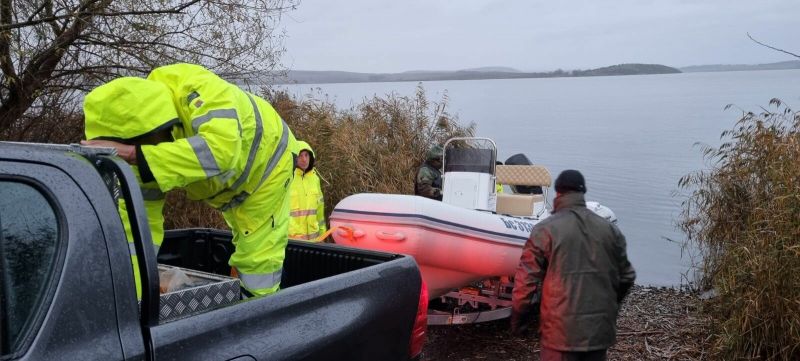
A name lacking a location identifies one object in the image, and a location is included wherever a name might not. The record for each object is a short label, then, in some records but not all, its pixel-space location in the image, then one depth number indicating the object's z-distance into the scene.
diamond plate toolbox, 2.35
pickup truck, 1.70
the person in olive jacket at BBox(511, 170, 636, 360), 3.74
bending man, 2.53
